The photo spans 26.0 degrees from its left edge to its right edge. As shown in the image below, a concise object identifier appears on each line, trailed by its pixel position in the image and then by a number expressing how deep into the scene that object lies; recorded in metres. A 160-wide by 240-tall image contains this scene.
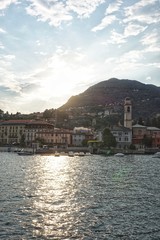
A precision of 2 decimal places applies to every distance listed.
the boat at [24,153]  126.95
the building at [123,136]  155.88
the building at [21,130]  182.73
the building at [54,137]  175.45
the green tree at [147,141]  158.00
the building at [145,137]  158.50
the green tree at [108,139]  139.88
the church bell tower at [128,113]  159.82
